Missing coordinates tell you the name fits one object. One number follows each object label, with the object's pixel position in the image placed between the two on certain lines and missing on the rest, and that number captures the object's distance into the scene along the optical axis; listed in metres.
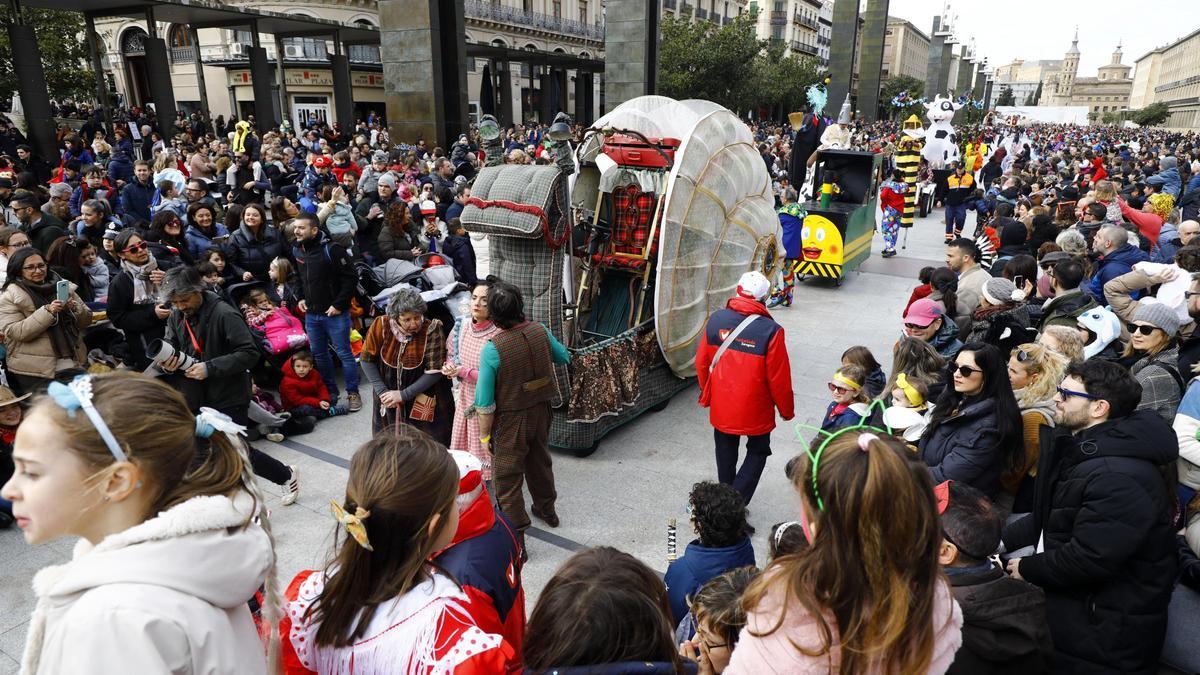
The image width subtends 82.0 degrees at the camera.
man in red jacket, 4.27
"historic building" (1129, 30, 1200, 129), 94.62
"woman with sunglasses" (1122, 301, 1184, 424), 3.64
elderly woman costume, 4.16
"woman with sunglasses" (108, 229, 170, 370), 5.07
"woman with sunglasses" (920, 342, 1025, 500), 3.12
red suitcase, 6.49
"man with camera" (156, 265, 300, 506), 4.26
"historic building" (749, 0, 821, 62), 71.75
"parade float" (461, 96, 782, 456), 5.22
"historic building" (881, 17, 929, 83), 93.11
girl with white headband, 1.26
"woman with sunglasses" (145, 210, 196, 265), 6.19
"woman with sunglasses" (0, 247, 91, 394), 4.54
